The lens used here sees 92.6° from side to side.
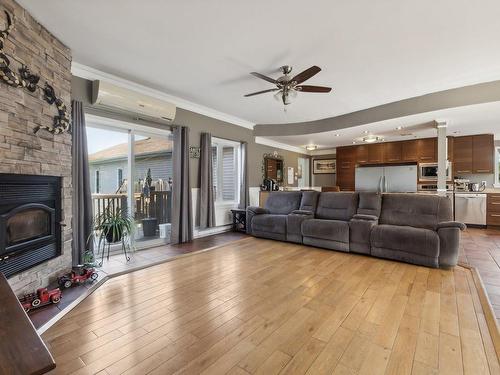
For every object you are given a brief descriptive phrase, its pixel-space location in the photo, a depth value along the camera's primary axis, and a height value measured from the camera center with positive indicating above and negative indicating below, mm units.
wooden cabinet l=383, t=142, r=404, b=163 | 6664 +927
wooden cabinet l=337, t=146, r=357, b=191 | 7492 +568
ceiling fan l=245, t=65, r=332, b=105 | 2990 +1324
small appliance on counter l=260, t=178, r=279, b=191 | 6375 -17
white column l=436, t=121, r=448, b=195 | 4488 +503
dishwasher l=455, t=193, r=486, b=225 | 5500 -553
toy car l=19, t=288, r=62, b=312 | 2008 -988
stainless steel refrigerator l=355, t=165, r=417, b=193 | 6359 +160
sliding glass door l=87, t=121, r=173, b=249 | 3602 +149
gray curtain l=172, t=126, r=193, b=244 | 4281 -84
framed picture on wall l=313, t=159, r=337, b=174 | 8492 +673
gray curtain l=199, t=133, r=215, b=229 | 4781 +6
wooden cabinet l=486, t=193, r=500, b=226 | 5391 -574
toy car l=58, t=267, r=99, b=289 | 2414 -981
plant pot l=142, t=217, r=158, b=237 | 4219 -746
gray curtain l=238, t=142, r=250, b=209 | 5852 +131
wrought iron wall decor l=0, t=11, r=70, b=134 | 1978 +926
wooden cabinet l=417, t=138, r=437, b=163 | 6198 +914
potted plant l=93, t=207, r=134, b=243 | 3160 -570
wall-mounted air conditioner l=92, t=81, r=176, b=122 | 3197 +1212
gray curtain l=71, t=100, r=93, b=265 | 2965 +2
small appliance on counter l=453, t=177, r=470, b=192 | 6031 +15
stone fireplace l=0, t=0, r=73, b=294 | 2055 +272
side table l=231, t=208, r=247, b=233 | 5488 -839
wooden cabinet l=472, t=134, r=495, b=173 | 5812 +774
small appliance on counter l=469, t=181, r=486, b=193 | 5797 -59
